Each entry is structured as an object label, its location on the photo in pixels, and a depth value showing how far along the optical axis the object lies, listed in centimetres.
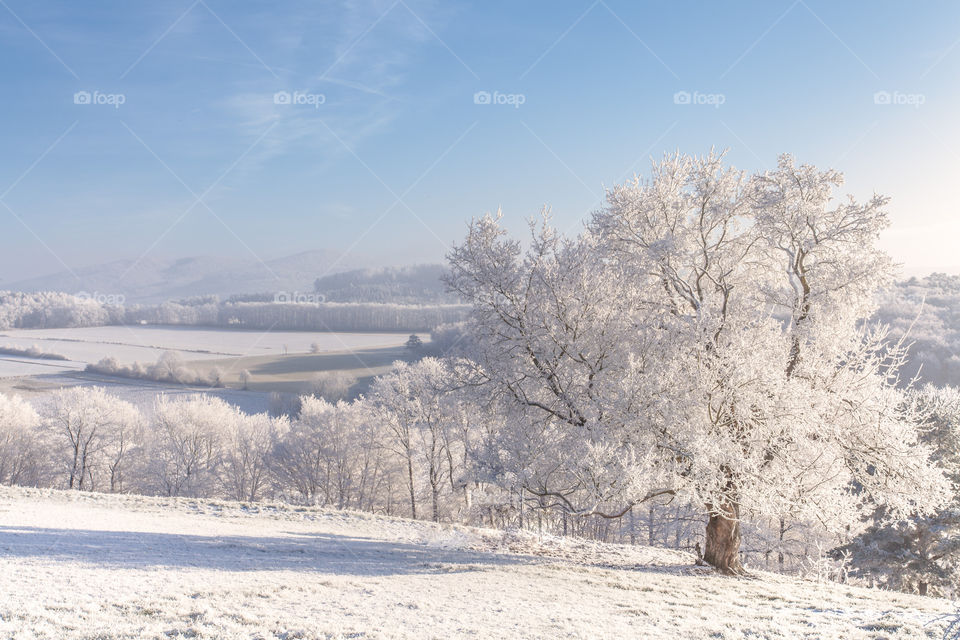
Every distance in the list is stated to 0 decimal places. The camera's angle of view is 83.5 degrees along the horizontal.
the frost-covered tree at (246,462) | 4684
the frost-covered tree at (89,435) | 4469
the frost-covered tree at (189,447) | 4557
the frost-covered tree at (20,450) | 4741
